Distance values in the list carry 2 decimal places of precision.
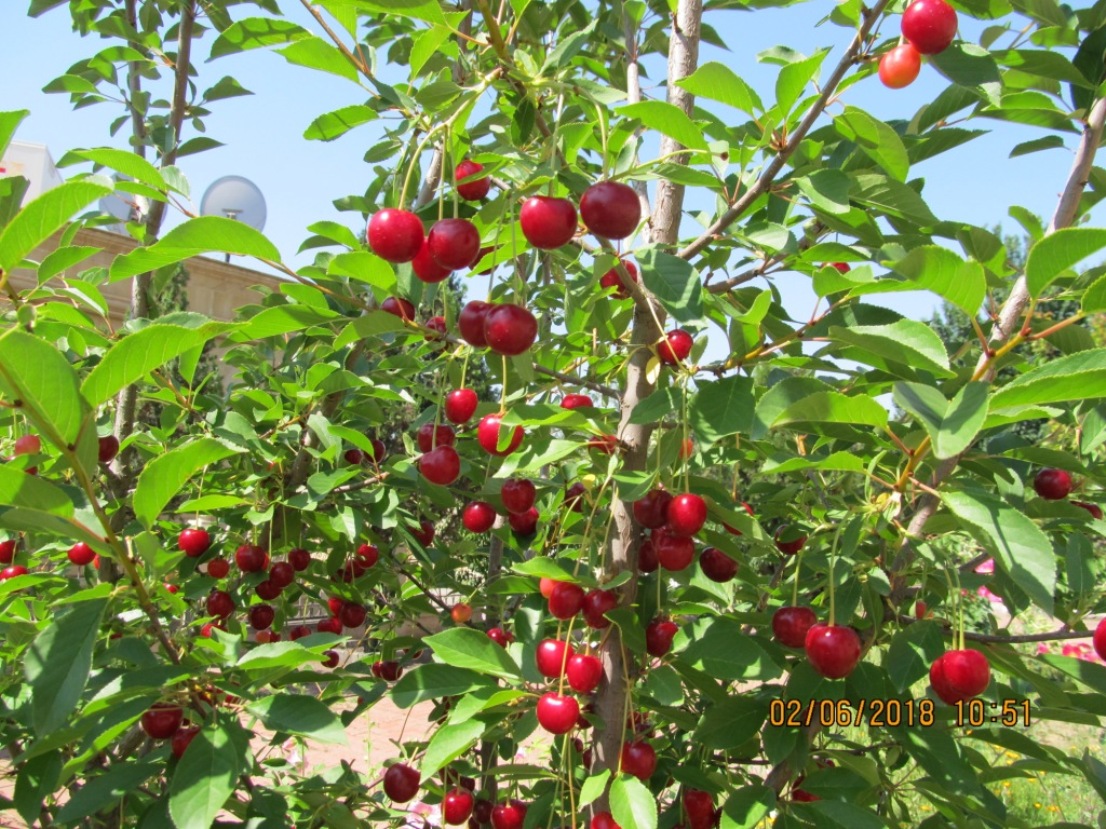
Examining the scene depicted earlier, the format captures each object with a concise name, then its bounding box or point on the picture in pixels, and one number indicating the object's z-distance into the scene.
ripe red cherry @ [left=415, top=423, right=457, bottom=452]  0.51
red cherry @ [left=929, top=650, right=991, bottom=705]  0.36
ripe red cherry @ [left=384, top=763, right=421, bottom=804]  0.53
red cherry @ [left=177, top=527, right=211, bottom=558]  0.56
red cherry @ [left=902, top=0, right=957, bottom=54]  0.34
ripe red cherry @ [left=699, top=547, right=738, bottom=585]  0.44
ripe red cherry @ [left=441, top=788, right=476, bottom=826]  0.52
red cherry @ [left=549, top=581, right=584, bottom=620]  0.41
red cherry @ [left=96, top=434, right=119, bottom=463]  0.56
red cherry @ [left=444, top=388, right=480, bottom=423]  0.49
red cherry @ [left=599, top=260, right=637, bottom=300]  0.46
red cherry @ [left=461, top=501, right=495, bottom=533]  0.52
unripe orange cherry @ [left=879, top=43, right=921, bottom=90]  0.35
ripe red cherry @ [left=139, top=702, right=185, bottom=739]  0.41
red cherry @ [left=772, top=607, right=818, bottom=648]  0.41
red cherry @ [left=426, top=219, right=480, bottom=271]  0.35
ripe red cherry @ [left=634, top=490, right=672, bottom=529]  0.42
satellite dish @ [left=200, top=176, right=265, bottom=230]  4.88
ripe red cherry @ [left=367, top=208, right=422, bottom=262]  0.36
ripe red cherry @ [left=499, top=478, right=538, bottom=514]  0.47
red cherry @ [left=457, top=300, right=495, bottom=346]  0.40
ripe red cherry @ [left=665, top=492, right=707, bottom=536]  0.39
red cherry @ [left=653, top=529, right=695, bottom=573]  0.41
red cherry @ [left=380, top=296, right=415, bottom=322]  0.43
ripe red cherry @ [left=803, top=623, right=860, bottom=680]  0.38
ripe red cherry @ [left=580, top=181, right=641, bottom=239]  0.35
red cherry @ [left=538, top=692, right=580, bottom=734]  0.39
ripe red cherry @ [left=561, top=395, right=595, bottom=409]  0.53
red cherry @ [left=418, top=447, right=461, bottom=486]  0.47
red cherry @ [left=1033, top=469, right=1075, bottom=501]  0.46
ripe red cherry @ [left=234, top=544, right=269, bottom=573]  0.57
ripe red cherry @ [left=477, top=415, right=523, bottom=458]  0.44
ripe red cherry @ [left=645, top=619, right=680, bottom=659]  0.43
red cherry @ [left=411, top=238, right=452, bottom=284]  0.38
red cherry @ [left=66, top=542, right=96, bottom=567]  0.55
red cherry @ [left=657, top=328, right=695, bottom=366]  0.44
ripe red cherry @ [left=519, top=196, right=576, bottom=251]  0.35
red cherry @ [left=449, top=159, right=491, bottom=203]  0.43
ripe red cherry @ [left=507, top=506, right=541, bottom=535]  0.54
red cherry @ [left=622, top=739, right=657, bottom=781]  0.42
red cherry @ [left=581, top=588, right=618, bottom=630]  0.42
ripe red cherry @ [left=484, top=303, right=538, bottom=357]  0.37
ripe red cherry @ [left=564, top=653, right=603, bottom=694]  0.41
